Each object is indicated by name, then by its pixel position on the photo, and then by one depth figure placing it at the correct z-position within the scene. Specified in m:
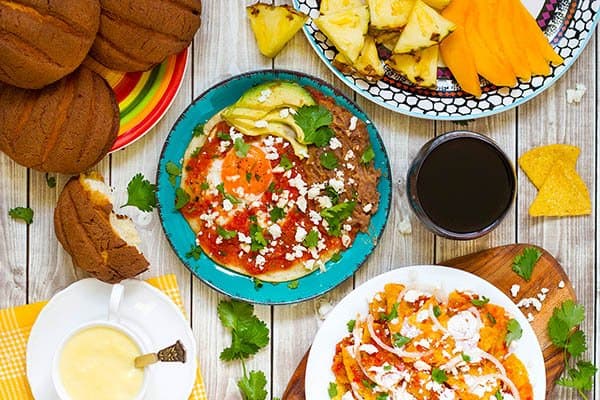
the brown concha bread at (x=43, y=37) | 2.26
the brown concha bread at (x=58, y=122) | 2.42
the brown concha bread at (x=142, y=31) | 2.38
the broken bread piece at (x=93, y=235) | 2.48
